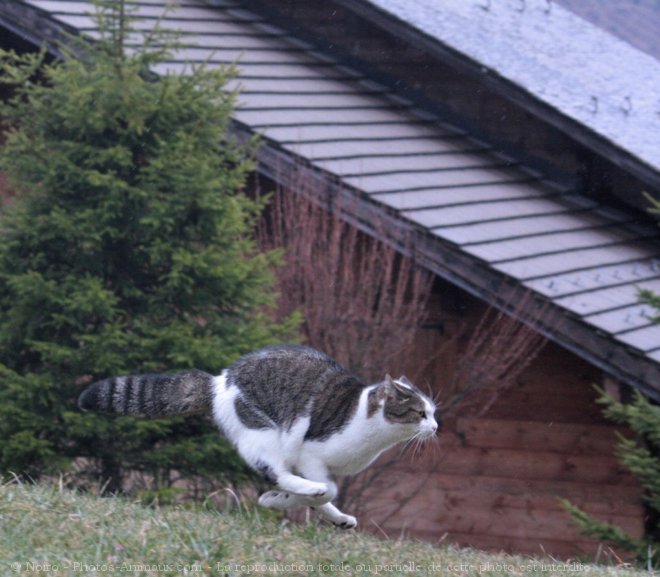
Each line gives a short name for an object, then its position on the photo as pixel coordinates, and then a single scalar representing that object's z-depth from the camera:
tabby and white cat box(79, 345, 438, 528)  11.20
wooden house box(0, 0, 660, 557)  18.73
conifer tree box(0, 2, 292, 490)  14.41
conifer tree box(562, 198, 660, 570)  15.74
